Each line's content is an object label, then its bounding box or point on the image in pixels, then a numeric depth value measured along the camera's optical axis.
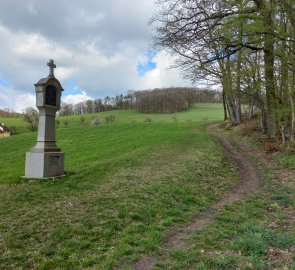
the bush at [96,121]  47.24
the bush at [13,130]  54.72
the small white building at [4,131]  54.35
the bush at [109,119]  51.60
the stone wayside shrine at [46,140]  9.66
